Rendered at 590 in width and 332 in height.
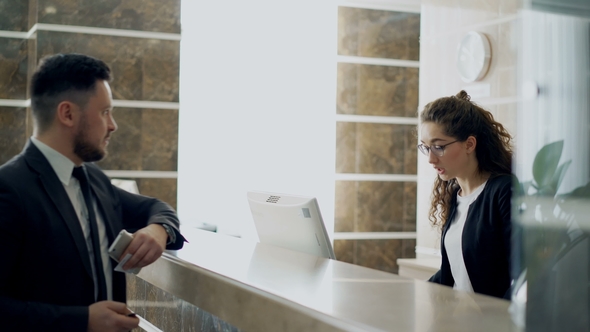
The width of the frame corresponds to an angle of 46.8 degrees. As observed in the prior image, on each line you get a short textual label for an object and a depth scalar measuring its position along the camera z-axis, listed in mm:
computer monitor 2568
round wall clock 4656
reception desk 1334
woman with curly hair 2570
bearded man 1643
